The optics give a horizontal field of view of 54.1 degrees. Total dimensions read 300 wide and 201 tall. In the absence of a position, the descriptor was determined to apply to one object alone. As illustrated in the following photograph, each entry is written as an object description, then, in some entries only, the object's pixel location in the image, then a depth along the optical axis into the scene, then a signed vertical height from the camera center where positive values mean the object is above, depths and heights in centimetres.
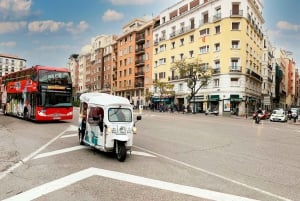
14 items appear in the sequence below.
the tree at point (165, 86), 5600 +288
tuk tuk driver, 932 -45
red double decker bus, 2025 +59
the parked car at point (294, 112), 3619 -126
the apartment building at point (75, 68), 11989 +1454
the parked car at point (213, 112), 4699 -159
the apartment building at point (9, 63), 12656 +1712
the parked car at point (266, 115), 4135 -184
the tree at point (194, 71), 4659 +497
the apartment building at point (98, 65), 8816 +1224
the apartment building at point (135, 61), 6875 +1020
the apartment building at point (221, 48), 4747 +971
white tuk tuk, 895 -71
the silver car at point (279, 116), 3638 -169
